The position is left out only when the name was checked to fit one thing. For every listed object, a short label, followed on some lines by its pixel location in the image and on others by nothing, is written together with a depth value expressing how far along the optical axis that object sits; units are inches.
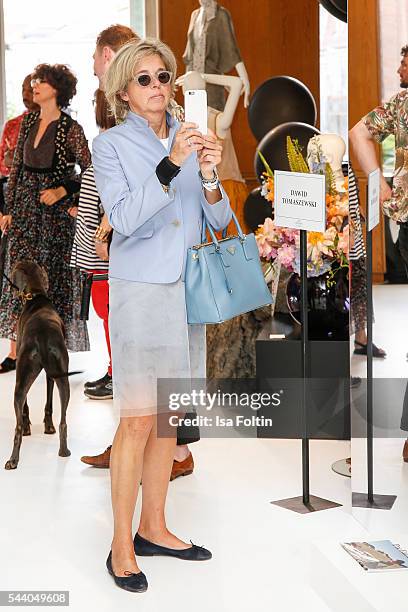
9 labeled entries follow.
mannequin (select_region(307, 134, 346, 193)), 183.5
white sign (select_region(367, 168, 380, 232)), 118.3
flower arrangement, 170.6
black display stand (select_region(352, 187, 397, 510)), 122.5
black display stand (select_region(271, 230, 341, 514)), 143.3
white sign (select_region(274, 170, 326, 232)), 137.6
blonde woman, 114.3
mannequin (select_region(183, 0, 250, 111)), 247.3
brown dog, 167.5
